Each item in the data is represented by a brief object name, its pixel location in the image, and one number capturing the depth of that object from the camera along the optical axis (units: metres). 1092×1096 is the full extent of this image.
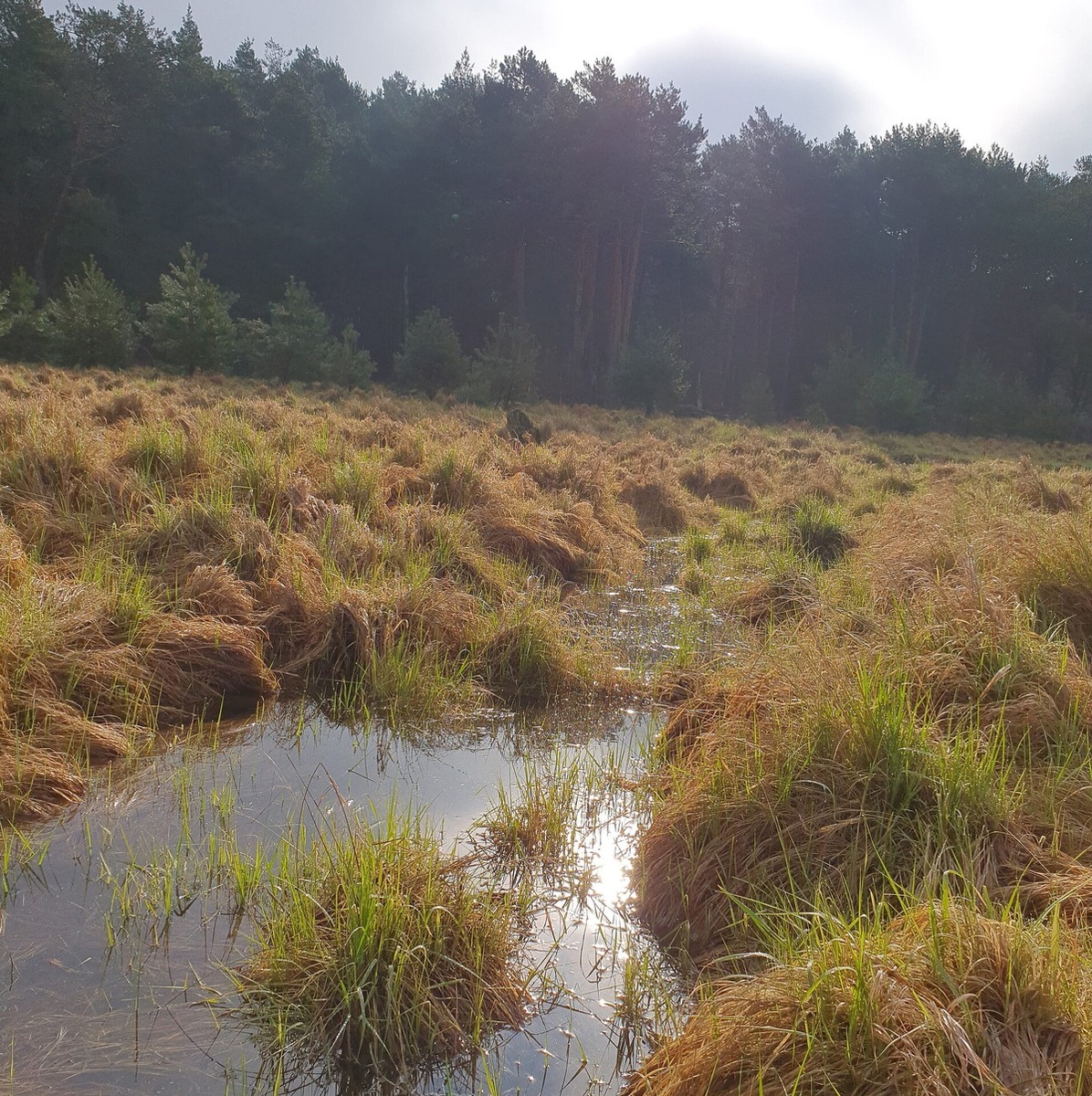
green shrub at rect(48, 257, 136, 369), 19.52
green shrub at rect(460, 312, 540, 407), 24.53
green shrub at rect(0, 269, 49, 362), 20.30
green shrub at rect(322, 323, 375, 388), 23.67
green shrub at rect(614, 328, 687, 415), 29.36
